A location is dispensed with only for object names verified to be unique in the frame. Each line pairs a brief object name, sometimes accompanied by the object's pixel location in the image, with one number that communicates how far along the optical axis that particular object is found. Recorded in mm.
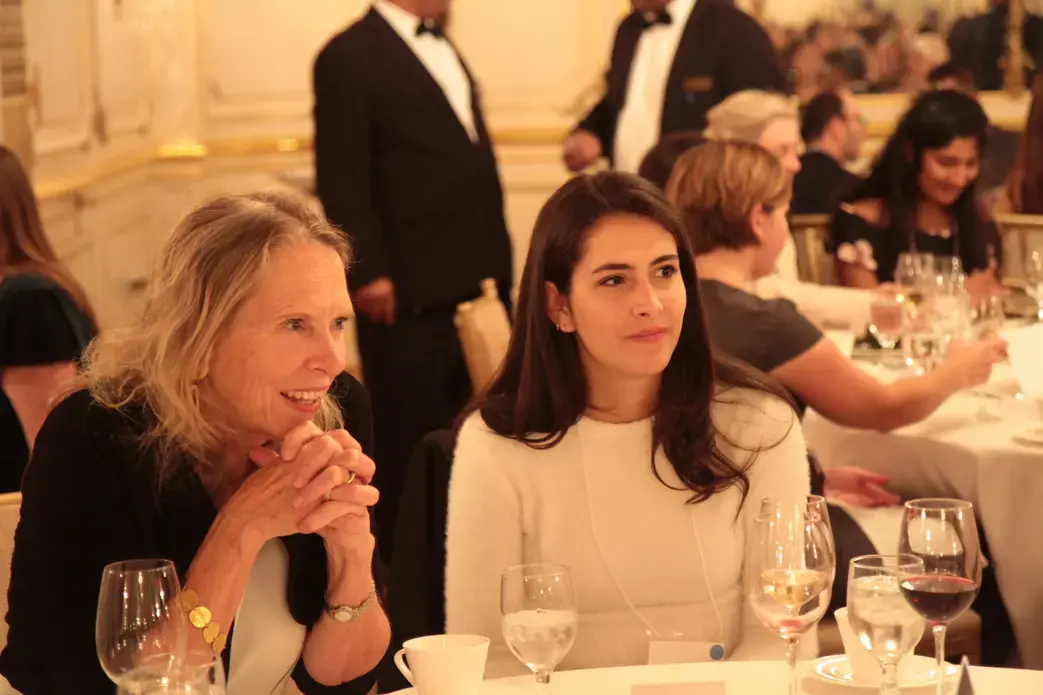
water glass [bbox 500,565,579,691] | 1975
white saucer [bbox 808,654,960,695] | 2056
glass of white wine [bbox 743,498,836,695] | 1986
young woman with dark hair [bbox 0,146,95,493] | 3332
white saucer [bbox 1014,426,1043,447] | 3245
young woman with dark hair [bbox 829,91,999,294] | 5180
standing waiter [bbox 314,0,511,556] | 4826
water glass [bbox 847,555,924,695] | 1928
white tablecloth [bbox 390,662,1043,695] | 2058
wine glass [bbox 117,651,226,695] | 1805
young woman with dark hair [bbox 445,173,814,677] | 2531
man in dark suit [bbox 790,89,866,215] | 6532
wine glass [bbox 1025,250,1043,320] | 4464
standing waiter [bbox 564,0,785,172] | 5474
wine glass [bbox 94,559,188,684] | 1869
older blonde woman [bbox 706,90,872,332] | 4673
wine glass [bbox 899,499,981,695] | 1942
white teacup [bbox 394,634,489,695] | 1962
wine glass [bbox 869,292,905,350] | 4077
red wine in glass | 1938
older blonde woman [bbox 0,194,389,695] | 2186
